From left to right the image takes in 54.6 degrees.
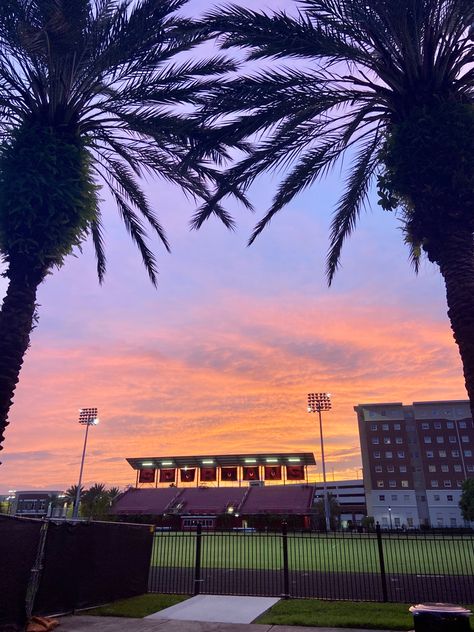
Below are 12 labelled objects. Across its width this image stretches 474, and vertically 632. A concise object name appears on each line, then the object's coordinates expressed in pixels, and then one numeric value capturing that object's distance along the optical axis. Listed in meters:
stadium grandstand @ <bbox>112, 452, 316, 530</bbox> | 66.69
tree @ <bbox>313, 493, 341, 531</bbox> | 75.75
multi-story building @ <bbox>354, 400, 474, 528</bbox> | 85.62
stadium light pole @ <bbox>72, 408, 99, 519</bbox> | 64.57
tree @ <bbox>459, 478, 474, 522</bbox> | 61.34
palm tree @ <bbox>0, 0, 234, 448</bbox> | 9.59
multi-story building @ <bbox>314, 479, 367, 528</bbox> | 128.38
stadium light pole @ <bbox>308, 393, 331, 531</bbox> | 71.01
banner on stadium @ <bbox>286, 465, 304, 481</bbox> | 80.62
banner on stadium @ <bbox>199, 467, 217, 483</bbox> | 83.25
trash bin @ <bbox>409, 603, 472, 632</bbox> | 5.17
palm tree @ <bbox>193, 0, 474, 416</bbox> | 8.90
